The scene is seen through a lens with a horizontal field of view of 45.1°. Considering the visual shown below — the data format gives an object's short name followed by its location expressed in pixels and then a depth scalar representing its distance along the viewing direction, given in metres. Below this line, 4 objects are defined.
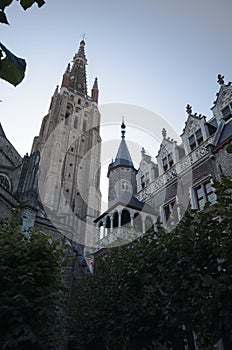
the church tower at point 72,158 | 45.34
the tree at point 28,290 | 6.31
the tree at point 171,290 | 4.90
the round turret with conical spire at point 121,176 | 23.86
